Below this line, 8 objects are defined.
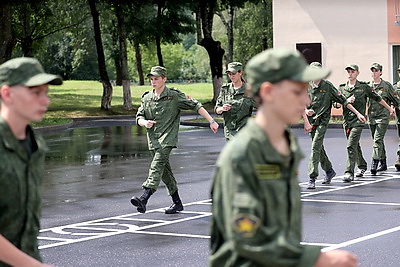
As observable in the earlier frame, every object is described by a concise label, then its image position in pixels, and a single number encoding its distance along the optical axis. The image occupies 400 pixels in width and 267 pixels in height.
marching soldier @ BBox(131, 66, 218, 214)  13.34
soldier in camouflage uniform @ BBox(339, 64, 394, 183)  17.58
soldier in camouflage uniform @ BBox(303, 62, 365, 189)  16.34
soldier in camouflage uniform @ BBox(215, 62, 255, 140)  14.48
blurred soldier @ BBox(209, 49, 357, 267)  3.92
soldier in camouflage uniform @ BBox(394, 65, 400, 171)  18.59
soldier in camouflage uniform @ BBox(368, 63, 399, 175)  18.50
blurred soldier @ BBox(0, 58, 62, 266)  4.46
